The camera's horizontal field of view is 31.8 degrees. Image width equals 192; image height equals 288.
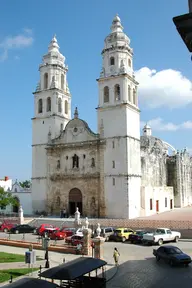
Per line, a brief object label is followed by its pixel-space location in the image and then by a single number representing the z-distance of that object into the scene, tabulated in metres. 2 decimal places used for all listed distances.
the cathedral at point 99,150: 40.69
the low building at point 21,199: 47.59
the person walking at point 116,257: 18.88
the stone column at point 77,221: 35.44
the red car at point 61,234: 29.88
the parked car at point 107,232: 29.31
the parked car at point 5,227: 35.25
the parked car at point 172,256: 18.31
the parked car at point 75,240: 25.83
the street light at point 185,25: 5.62
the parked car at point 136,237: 26.78
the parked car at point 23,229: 33.79
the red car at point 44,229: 31.45
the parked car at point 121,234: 28.08
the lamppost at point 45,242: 19.27
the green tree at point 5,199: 40.47
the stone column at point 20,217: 39.00
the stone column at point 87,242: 22.55
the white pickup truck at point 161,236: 25.56
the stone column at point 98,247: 19.83
